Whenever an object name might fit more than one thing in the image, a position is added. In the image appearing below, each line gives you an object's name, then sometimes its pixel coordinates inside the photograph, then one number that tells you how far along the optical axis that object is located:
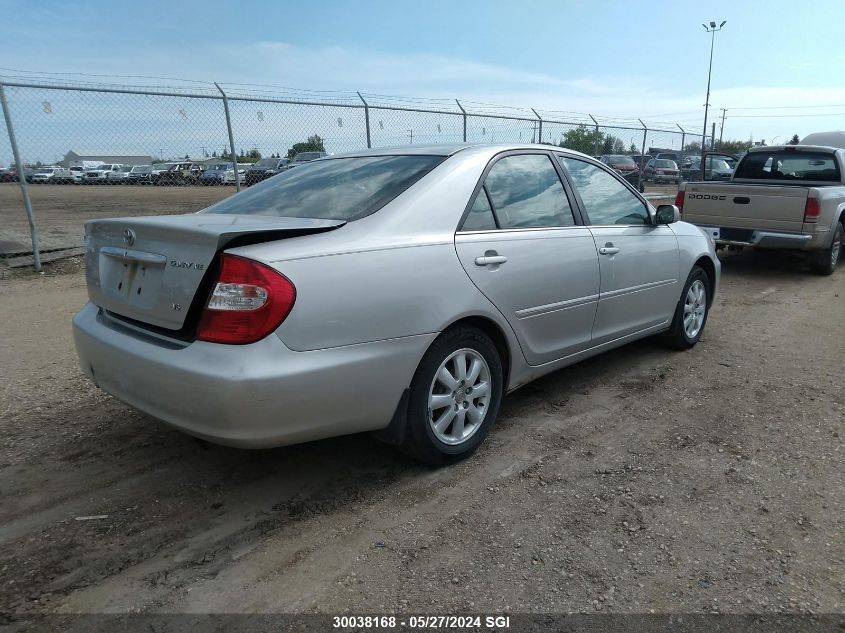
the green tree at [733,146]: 51.83
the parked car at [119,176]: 16.12
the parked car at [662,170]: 24.34
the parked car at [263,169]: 10.76
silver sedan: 2.52
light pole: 32.42
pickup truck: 8.34
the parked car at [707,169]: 16.61
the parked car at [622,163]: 21.00
